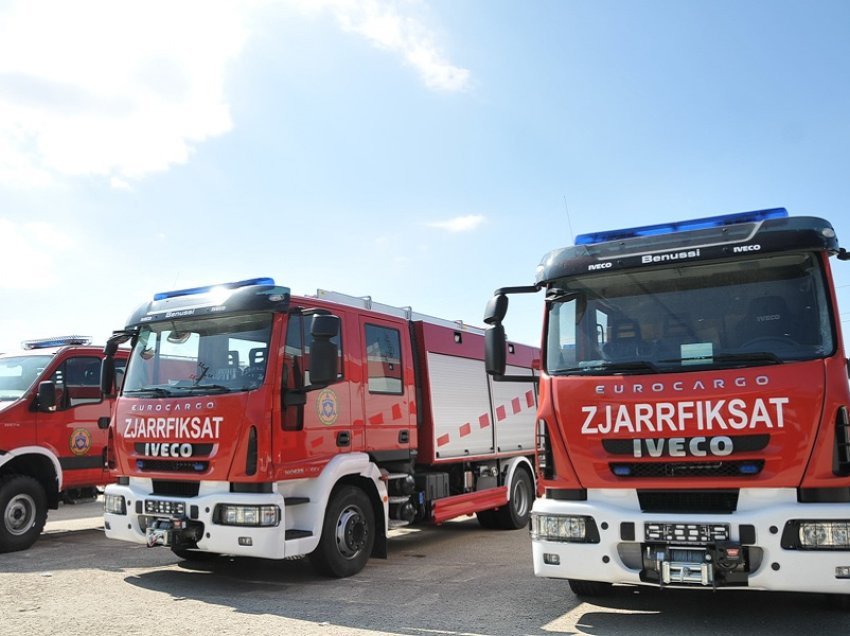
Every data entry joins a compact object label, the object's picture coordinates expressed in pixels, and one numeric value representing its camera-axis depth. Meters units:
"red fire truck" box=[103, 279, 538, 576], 6.61
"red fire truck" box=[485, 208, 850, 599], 4.74
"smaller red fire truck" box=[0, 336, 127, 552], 8.84
